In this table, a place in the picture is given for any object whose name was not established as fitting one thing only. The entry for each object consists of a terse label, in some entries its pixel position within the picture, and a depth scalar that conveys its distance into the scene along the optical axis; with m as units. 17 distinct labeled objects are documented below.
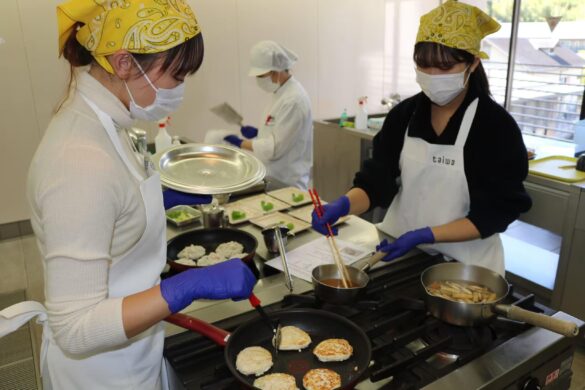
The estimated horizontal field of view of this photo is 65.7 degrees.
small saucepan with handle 1.16
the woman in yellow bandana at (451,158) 1.45
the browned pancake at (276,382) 0.93
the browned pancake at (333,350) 1.02
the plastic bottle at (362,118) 3.60
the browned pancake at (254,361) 0.97
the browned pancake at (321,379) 0.93
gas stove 0.94
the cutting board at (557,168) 2.36
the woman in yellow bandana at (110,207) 0.73
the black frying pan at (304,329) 0.99
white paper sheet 1.46
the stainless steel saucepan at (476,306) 0.96
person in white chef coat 2.79
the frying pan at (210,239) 1.54
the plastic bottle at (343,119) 3.79
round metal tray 1.37
